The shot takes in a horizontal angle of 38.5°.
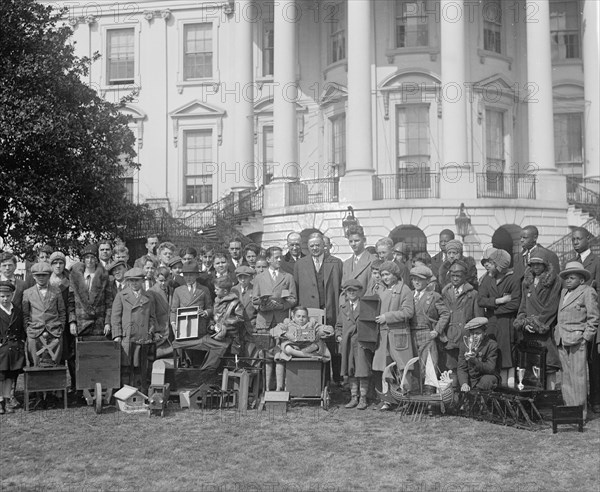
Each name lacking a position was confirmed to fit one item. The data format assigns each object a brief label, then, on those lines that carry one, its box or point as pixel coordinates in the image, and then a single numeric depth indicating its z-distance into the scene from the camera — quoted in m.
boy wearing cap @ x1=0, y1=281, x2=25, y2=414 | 11.28
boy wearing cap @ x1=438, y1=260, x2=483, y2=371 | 11.22
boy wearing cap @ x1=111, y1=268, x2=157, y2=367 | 11.59
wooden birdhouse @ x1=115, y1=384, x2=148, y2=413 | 11.02
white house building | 27.81
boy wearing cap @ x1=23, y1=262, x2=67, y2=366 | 11.52
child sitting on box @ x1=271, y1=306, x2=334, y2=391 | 11.51
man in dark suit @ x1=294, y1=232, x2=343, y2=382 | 12.76
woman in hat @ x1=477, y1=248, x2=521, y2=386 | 11.15
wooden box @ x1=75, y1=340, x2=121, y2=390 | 11.16
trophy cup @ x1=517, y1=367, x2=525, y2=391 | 10.69
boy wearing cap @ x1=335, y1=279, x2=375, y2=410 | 11.48
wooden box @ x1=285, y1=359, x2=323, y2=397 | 11.35
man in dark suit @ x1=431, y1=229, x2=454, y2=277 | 13.73
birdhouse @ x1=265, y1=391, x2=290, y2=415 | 10.98
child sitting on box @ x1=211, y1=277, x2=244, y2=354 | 11.77
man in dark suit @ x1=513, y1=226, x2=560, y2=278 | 11.62
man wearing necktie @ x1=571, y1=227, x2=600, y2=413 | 11.16
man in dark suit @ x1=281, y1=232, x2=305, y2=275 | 13.42
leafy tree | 20.09
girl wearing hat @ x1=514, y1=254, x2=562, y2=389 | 10.84
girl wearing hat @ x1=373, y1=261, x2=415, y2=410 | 11.20
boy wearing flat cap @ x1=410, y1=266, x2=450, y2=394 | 11.32
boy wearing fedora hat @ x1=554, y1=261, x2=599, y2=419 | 10.48
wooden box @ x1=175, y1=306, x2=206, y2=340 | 11.82
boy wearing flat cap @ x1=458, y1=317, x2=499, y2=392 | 10.86
